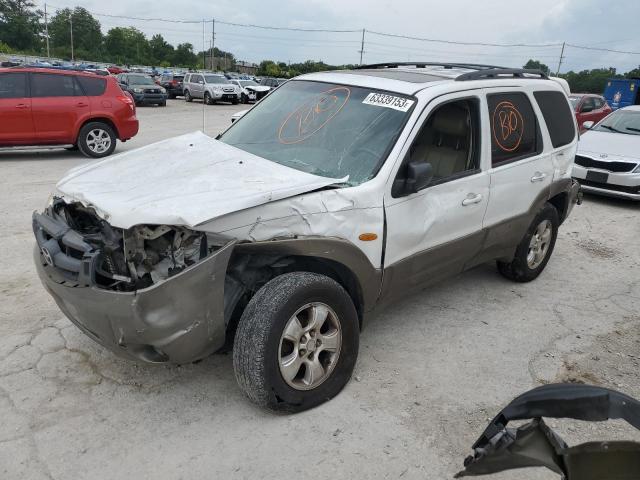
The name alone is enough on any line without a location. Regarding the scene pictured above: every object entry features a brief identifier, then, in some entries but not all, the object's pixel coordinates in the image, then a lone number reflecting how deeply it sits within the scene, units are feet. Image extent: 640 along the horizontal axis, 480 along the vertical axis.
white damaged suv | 8.71
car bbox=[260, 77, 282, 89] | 102.55
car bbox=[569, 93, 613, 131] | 47.60
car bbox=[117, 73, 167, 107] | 77.56
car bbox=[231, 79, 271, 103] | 90.95
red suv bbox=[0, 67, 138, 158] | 31.89
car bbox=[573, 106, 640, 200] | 27.32
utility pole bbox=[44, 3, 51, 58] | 265.79
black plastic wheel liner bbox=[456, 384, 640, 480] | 4.93
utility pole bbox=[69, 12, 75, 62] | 280.61
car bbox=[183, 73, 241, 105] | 86.22
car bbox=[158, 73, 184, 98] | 100.42
